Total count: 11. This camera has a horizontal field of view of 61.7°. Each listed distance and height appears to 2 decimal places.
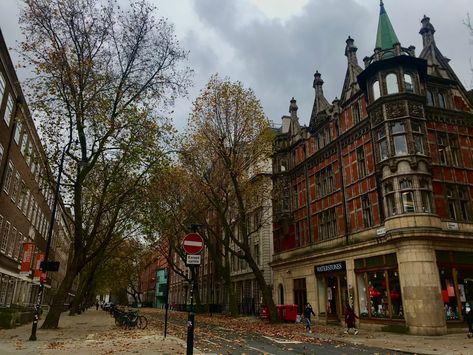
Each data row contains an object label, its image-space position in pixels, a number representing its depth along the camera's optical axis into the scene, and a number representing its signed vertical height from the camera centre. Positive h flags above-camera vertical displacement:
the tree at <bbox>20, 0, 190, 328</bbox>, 20.16 +10.32
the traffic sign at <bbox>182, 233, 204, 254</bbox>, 10.29 +1.54
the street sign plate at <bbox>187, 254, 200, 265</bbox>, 10.38 +1.15
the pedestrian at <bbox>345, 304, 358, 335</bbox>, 21.31 -0.65
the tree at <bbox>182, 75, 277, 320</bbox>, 28.50 +11.64
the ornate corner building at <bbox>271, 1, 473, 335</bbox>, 22.02 +6.84
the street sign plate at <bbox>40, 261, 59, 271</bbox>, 17.28 +1.62
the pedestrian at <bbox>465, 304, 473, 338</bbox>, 18.88 -0.61
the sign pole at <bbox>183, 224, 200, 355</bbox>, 9.86 +1.44
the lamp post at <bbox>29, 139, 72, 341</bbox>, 16.36 +1.62
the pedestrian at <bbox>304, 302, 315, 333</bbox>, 22.41 -0.58
